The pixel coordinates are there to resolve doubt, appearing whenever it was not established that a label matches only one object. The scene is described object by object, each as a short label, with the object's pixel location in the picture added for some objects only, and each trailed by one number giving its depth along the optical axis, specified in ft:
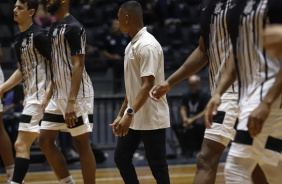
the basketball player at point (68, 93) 30.04
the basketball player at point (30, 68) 34.05
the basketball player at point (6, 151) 38.34
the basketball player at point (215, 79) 23.54
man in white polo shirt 27.53
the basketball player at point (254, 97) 18.45
